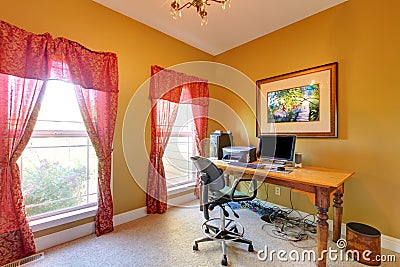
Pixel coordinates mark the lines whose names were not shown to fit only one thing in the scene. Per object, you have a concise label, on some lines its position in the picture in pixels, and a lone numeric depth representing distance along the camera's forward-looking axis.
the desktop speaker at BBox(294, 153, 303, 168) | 2.41
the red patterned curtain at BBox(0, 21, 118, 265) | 1.70
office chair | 1.91
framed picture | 2.36
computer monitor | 2.38
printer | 2.66
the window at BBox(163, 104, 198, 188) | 3.16
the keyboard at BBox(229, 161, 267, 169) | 2.30
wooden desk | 1.69
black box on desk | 3.09
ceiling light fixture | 1.64
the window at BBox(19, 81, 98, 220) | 1.98
